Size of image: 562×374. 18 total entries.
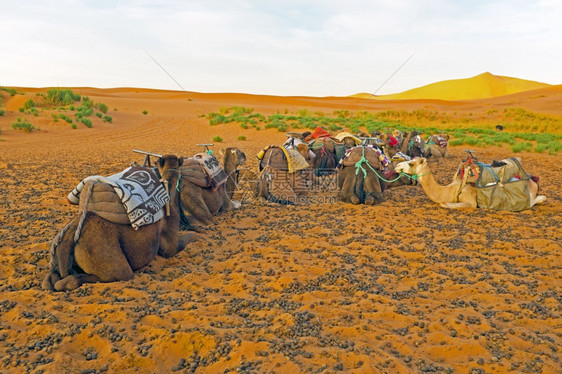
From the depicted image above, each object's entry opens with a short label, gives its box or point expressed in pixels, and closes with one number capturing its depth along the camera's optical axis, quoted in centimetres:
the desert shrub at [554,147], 1849
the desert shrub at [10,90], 3468
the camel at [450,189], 825
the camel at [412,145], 1323
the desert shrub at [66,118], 2489
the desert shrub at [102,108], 3288
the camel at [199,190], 651
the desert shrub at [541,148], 1916
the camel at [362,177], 850
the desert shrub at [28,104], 2955
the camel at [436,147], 1577
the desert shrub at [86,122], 2566
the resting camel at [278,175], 859
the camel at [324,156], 1069
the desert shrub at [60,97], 3394
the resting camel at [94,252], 430
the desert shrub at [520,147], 1936
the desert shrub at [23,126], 2111
